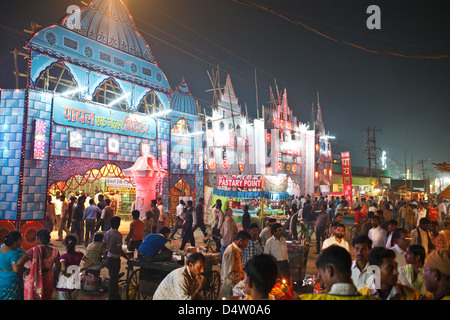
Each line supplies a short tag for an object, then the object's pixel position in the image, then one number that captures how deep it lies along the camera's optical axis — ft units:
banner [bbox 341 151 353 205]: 78.84
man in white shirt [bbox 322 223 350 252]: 19.29
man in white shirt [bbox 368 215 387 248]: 24.16
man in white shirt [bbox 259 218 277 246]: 25.16
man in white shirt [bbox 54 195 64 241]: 47.75
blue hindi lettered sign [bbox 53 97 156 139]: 45.03
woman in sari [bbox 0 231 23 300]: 14.70
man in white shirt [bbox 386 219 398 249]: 25.35
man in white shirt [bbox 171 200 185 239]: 46.14
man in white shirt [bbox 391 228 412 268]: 16.56
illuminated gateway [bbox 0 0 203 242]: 39.68
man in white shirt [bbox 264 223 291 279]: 19.65
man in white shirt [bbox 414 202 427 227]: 43.01
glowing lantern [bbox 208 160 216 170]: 91.41
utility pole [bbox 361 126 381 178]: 153.17
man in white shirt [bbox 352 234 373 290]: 13.99
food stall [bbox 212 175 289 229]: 47.83
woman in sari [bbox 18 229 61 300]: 15.75
